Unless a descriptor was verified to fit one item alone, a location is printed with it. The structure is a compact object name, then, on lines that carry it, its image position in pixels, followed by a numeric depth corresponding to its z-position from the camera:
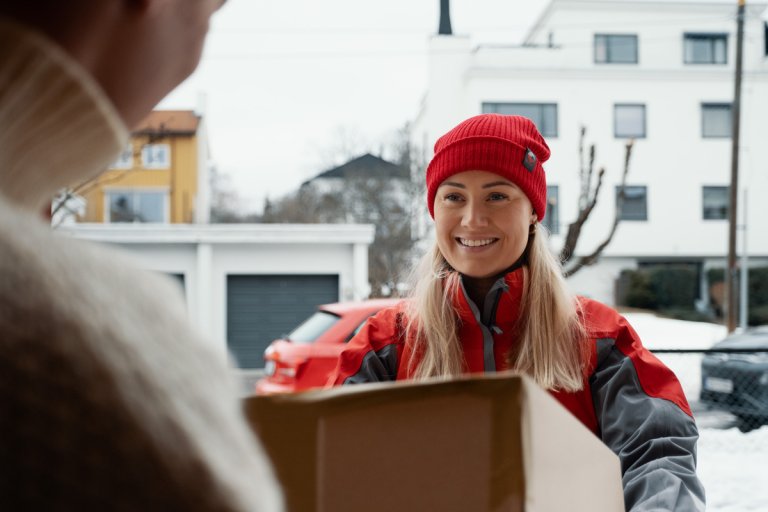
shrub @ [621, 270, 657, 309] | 23.95
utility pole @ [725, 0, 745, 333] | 14.58
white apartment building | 23.94
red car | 7.05
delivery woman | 1.54
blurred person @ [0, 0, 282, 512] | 0.34
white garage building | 15.65
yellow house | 23.66
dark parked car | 7.02
